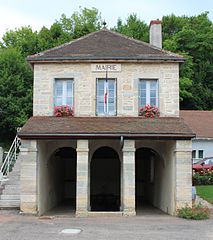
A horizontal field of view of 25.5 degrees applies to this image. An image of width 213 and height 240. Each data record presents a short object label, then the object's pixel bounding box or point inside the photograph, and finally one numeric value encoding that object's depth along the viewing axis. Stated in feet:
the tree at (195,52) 143.13
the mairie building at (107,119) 55.47
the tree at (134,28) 140.71
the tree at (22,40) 134.40
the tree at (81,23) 140.05
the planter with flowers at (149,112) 61.31
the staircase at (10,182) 59.62
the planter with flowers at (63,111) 61.67
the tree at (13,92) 115.14
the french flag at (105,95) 62.34
